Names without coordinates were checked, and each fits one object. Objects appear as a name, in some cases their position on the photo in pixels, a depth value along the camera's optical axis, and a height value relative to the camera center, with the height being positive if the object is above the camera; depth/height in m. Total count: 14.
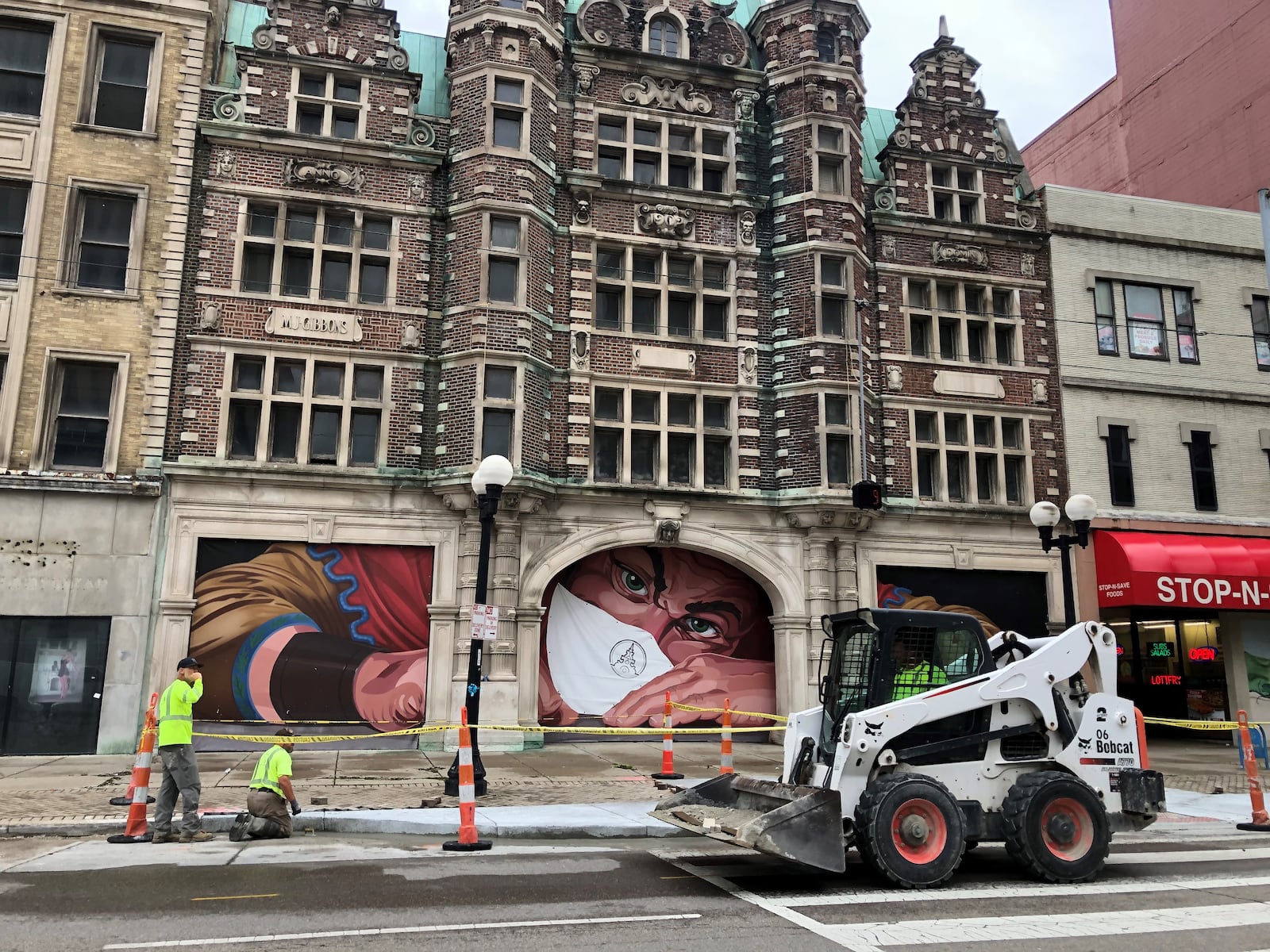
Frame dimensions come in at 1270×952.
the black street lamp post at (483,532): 12.78 +1.87
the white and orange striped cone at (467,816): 9.36 -1.41
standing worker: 9.76 -1.04
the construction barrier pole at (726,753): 13.24 -1.09
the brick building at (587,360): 18.97 +6.72
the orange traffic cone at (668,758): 14.25 -1.26
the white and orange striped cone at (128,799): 10.70 -1.58
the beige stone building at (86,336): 17.47 +6.30
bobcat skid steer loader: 7.80 -0.75
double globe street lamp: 15.26 +2.31
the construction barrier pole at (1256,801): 11.37 -1.44
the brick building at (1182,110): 28.77 +18.59
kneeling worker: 9.79 -1.35
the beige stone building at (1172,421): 22.78 +6.32
